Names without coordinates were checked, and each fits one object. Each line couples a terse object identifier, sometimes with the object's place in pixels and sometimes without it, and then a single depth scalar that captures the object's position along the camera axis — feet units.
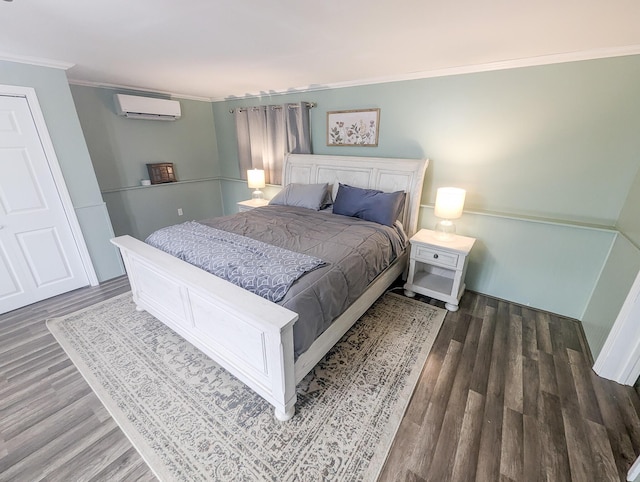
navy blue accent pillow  8.75
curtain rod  11.24
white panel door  7.77
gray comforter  5.06
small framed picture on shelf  12.67
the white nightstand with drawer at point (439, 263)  8.07
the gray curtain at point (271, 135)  11.78
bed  4.63
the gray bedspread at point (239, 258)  5.25
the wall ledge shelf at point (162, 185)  11.57
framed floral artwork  10.11
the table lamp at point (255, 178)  12.96
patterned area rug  4.47
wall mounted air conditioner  10.87
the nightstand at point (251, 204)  12.73
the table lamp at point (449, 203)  8.04
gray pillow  10.35
